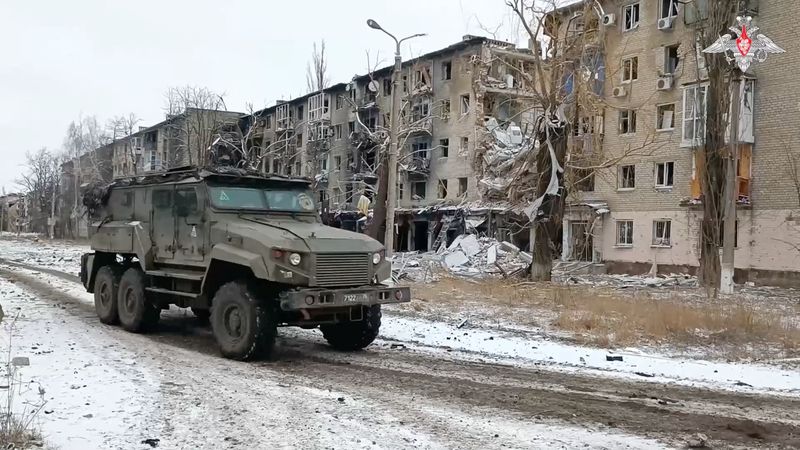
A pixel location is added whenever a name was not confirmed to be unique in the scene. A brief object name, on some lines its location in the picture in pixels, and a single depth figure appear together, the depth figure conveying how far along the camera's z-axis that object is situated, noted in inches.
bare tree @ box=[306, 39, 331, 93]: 1963.7
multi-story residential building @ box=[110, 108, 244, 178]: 2031.0
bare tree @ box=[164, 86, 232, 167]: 1902.1
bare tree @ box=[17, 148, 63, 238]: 3683.6
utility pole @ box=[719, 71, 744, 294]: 786.2
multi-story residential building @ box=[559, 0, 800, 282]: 1122.7
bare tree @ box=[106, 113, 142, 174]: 3058.6
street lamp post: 775.7
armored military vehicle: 362.0
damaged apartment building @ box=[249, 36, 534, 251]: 1644.9
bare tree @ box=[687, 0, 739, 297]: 874.1
